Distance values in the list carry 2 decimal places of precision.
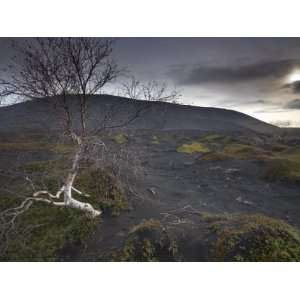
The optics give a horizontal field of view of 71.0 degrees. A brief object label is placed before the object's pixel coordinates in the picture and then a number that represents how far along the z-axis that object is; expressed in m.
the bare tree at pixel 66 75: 4.81
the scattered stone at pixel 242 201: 7.35
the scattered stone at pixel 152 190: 7.79
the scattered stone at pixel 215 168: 11.88
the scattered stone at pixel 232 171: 11.00
